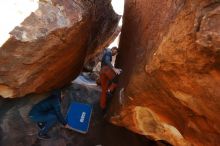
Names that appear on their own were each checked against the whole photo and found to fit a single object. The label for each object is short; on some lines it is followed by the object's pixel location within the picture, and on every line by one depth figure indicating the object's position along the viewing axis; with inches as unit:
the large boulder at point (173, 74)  64.3
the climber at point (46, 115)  109.9
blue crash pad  117.2
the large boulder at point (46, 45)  88.0
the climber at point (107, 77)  113.9
